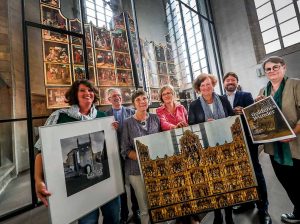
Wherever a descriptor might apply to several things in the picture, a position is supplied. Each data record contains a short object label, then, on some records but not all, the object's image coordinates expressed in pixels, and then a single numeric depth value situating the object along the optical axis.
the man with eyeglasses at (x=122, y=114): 2.78
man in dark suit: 2.30
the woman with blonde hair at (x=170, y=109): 2.30
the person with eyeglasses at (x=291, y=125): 1.93
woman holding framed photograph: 1.60
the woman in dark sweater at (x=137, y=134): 1.94
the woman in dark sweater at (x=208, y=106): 2.19
